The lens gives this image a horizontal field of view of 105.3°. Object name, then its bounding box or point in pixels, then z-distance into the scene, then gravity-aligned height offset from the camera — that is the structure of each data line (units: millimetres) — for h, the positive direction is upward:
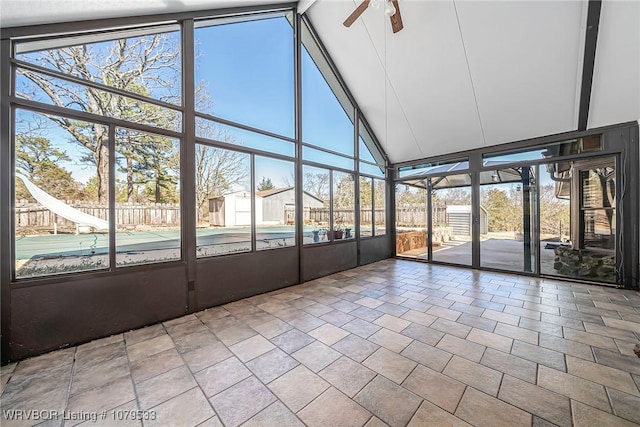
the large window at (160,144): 2404 +918
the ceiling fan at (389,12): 2910 +2559
